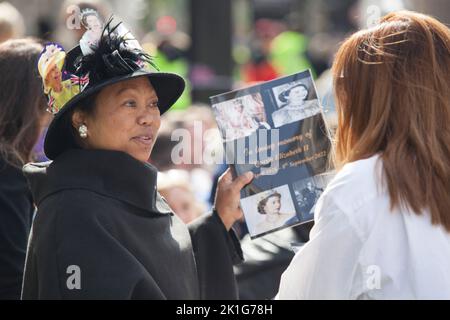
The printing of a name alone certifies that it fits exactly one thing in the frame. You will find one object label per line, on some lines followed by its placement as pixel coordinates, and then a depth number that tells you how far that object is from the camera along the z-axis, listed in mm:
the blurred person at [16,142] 6816
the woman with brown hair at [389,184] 4773
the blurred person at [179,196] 9203
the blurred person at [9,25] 10625
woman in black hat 5418
